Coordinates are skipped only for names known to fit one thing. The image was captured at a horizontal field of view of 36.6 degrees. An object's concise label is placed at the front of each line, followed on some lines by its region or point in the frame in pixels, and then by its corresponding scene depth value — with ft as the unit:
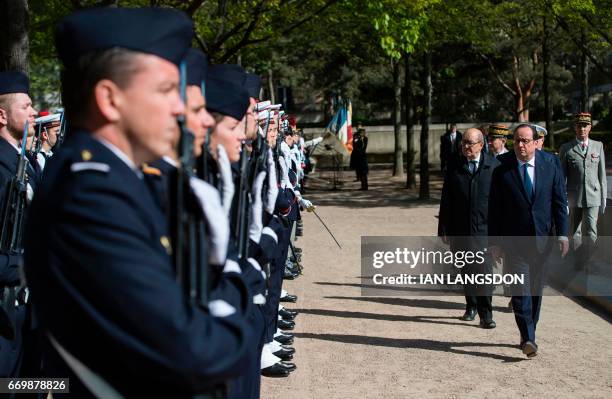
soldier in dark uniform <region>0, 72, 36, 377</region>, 17.04
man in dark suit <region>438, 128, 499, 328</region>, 33.32
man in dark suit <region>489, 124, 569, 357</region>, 28.02
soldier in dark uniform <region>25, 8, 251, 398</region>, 6.88
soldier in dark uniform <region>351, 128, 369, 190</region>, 97.55
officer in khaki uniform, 40.11
